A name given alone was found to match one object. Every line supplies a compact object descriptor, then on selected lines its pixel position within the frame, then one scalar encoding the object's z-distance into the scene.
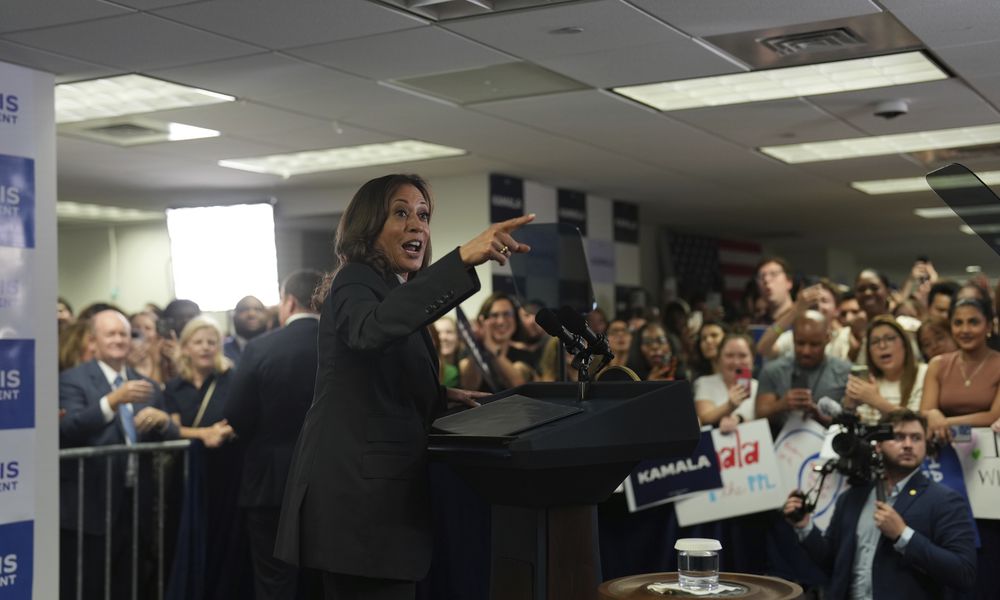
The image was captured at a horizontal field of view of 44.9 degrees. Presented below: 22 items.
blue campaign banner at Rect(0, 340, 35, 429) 5.04
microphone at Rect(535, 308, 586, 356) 2.18
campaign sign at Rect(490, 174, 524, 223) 9.90
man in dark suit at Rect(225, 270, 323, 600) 4.70
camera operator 3.79
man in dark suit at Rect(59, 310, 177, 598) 5.34
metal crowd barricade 5.11
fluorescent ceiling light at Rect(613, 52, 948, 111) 6.17
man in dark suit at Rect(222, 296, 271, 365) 7.30
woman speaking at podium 2.29
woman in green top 7.12
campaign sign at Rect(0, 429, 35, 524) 5.02
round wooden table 2.07
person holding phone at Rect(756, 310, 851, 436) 5.03
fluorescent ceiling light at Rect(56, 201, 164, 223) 11.27
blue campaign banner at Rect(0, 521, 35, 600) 5.01
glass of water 2.17
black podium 2.02
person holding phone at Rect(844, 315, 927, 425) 5.10
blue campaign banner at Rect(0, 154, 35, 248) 5.11
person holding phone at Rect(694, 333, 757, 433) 5.04
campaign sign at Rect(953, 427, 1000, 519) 4.27
